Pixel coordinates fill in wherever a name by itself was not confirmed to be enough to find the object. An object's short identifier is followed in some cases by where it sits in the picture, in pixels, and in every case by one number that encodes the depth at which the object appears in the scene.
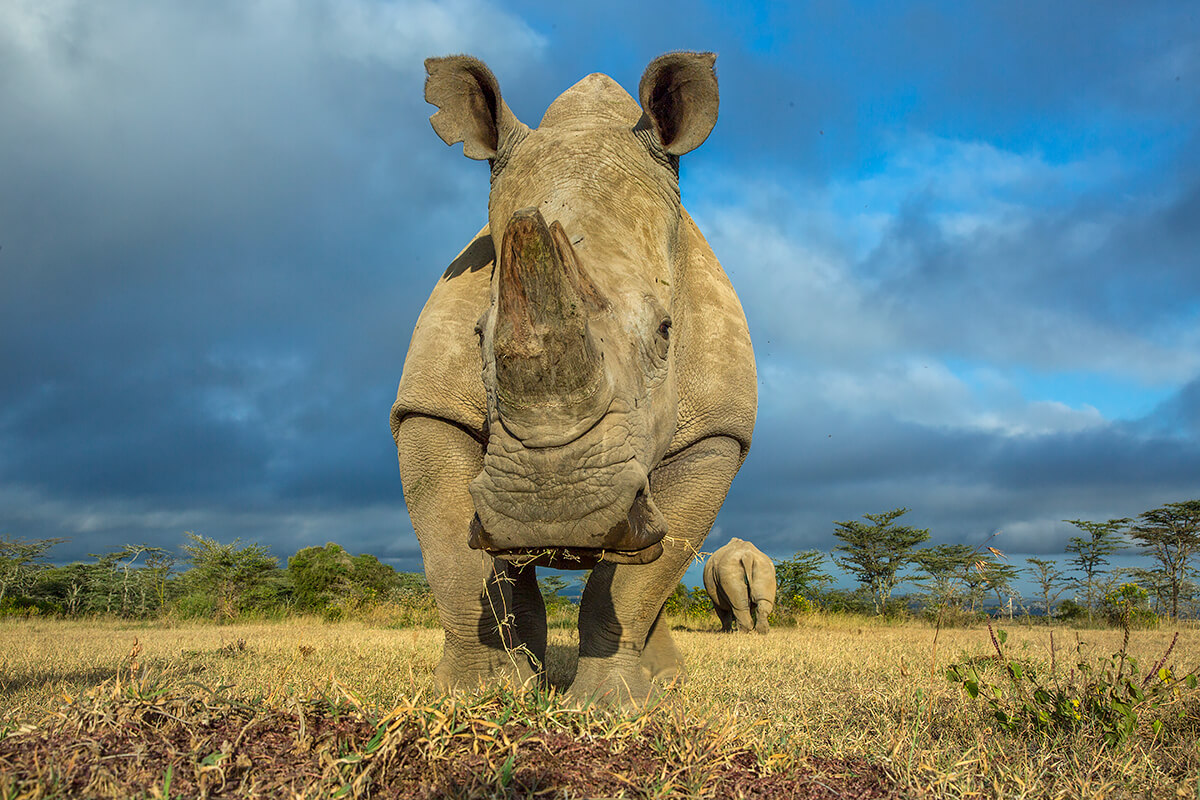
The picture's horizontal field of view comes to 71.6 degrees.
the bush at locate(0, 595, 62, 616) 14.58
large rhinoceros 2.71
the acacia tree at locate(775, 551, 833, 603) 21.41
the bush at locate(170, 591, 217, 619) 13.80
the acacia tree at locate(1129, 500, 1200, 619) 22.39
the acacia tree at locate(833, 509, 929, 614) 26.34
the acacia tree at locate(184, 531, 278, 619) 16.59
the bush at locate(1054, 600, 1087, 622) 17.56
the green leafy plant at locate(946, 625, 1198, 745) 3.18
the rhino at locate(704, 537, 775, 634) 14.07
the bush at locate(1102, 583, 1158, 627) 13.45
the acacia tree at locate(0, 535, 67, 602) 16.53
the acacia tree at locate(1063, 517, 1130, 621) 24.70
